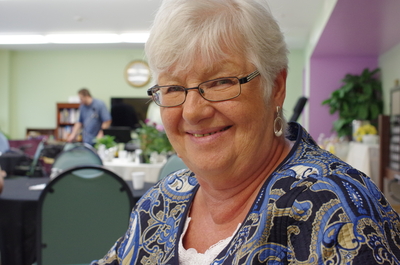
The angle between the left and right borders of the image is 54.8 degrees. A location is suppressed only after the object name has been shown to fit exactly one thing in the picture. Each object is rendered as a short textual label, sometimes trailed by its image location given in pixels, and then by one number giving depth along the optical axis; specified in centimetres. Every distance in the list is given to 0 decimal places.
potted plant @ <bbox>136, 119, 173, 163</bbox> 388
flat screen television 923
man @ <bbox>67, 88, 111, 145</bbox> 704
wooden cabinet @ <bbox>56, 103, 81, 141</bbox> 955
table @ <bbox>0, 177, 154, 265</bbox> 217
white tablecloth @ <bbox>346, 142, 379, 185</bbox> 482
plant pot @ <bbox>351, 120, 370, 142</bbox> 593
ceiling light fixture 788
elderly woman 65
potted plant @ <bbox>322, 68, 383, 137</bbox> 686
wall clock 956
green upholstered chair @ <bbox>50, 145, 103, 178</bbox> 318
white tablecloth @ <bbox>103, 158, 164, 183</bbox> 374
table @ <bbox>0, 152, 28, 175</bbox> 363
